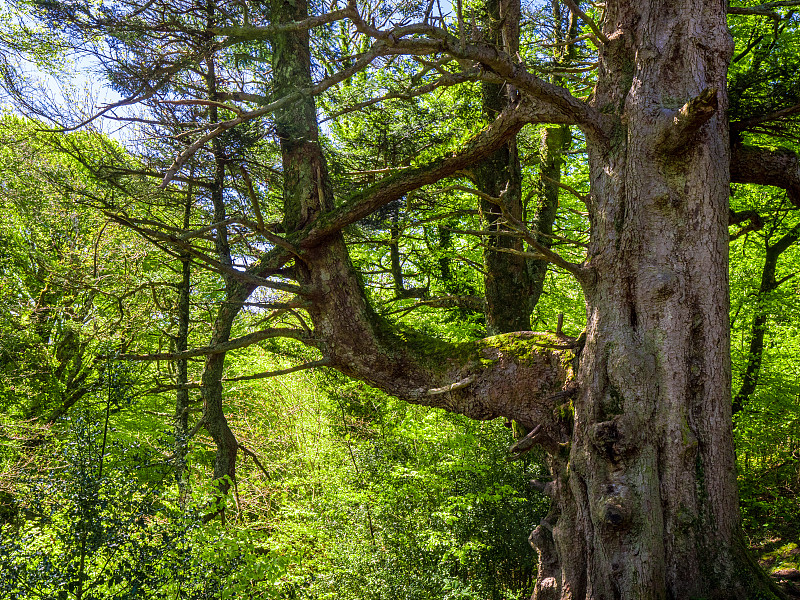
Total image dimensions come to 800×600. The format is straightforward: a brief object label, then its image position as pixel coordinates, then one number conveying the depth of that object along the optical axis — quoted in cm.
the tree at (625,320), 350
